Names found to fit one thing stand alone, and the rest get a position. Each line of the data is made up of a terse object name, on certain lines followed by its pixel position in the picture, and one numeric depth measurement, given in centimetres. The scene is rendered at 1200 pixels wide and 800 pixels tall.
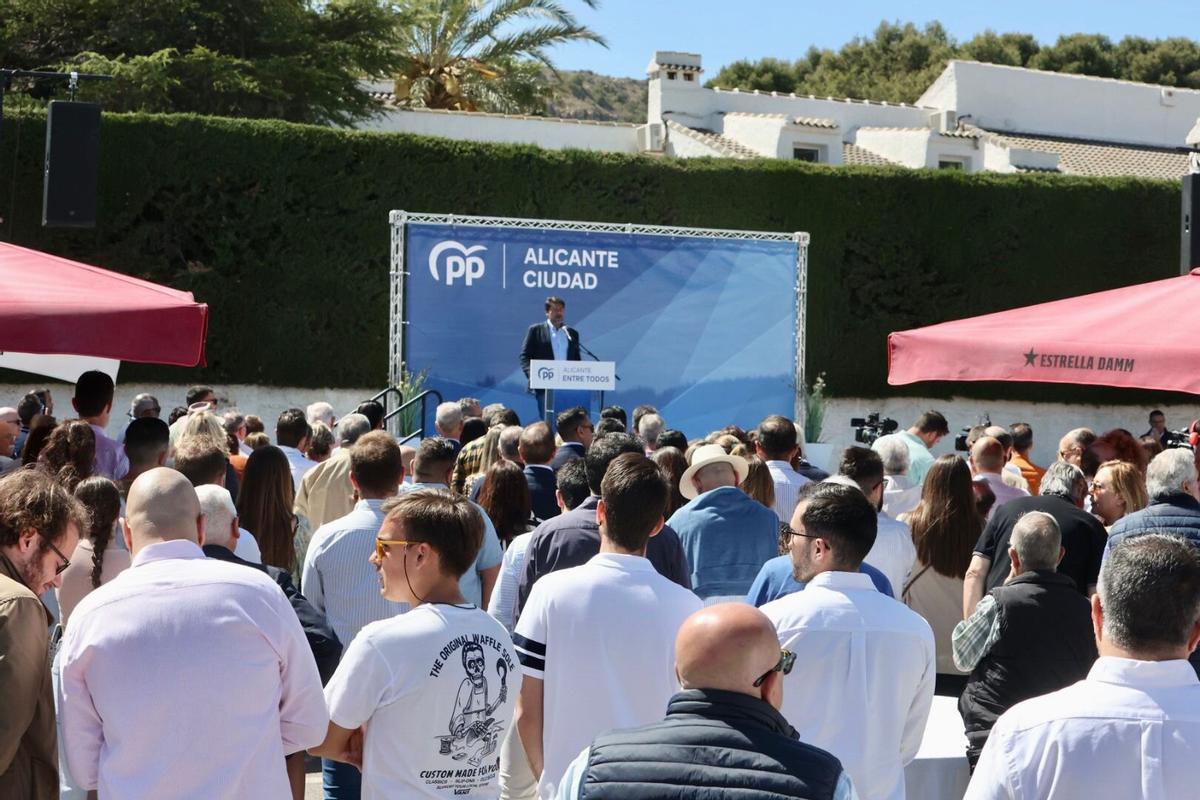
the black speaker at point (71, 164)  1045
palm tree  2858
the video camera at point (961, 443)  1289
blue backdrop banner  1477
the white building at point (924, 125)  2844
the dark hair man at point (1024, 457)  936
